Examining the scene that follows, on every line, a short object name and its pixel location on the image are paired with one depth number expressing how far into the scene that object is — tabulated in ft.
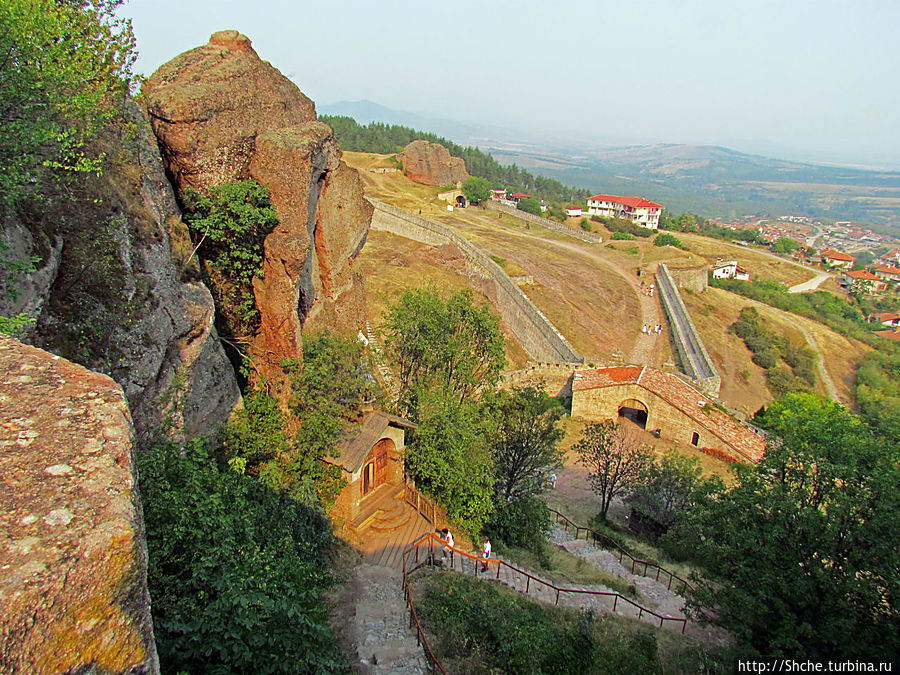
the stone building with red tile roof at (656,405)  91.71
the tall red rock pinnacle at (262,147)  36.47
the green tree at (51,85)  21.80
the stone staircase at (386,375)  56.10
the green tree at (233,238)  37.24
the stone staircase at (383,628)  28.27
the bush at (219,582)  17.37
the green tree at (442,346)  55.88
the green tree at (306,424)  38.42
